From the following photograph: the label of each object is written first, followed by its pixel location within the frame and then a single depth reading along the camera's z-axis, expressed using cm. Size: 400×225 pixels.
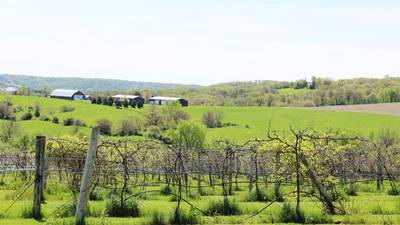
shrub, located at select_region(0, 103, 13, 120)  10700
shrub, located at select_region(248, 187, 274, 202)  1961
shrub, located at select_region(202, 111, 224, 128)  10858
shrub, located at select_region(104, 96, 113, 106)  13514
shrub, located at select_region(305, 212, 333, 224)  1375
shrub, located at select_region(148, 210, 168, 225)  1305
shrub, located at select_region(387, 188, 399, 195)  2332
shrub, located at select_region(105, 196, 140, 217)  1426
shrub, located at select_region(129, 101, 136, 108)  13160
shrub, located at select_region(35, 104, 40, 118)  11200
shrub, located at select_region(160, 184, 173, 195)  2304
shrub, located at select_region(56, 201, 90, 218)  1376
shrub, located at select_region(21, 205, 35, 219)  1398
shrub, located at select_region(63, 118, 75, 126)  10341
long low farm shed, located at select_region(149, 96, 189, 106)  15611
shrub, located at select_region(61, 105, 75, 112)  12119
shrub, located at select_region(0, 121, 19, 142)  8692
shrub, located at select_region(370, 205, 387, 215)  1533
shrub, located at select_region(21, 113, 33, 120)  10894
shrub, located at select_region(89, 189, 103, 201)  1944
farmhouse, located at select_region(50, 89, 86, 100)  18585
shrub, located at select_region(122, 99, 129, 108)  12919
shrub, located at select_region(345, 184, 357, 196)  2431
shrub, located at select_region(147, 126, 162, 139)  9759
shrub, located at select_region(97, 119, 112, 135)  9800
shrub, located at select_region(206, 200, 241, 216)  1480
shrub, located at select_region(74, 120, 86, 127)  10124
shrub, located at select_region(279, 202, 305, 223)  1376
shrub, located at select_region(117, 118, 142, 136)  9938
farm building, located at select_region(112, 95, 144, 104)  14473
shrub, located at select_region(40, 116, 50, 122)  10744
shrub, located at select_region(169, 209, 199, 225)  1320
